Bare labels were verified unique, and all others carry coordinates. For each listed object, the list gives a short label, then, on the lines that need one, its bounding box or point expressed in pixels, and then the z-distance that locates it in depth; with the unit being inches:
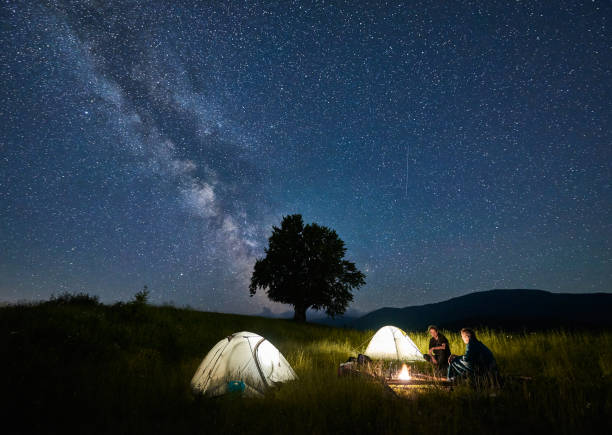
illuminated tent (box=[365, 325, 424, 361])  565.0
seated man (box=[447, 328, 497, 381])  318.7
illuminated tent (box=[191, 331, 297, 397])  315.0
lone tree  1315.2
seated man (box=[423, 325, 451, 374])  429.4
